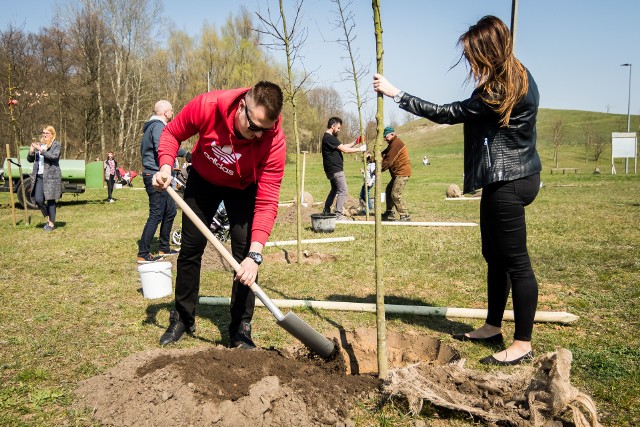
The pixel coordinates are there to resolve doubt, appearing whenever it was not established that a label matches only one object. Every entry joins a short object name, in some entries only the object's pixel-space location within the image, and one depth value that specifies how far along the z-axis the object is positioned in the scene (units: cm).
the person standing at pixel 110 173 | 1750
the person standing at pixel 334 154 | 1039
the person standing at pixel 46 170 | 961
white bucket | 514
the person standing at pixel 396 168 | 1115
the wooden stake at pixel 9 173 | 1102
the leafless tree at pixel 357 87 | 997
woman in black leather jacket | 314
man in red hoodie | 319
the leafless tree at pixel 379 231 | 284
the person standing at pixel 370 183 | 1285
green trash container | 1683
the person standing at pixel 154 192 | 679
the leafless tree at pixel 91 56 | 3497
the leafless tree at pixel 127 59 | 3603
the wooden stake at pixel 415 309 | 424
